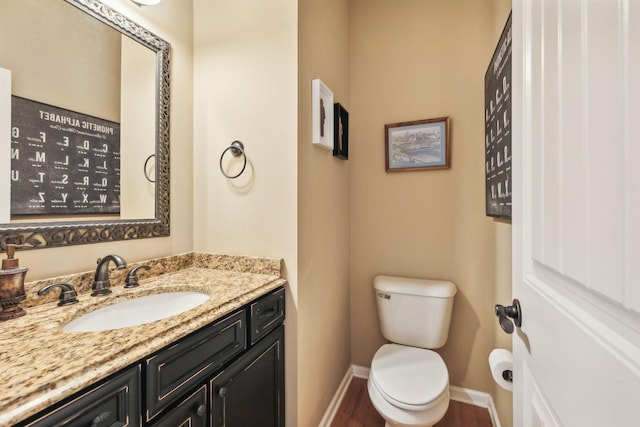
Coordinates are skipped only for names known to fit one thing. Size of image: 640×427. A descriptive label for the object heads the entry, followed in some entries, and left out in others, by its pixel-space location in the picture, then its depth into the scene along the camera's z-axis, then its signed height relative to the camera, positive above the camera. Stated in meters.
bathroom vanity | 0.53 -0.36
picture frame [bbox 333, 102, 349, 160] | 1.68 +0.51
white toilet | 1.25 -0.78
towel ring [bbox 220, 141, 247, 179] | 1.37 +0.31
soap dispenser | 0.79 -0.21
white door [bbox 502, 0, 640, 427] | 0.34 +0.00
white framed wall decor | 1.40 +0.51
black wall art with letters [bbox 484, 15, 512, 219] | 1.09 +0.37
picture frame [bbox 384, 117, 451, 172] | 1.82 +0.45
